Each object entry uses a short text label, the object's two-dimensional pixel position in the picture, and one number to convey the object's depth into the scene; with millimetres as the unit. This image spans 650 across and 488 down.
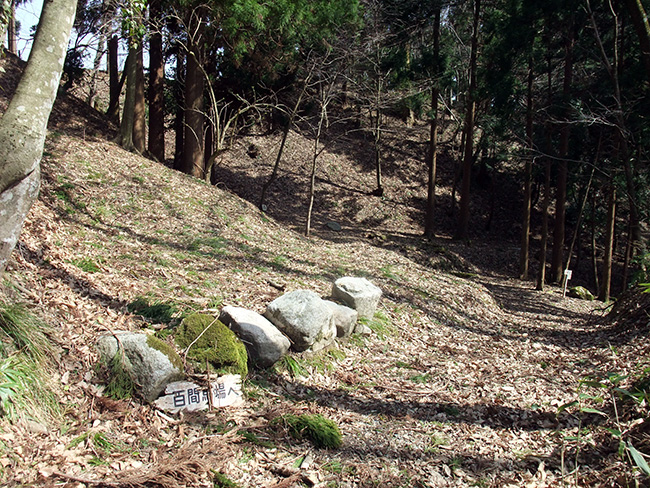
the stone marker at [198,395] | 3783
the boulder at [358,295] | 6559
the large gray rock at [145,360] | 3740
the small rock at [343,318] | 5891
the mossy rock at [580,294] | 14188
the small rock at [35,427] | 2967
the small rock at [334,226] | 17509
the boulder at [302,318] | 5047
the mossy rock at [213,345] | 4297
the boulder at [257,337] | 4656
